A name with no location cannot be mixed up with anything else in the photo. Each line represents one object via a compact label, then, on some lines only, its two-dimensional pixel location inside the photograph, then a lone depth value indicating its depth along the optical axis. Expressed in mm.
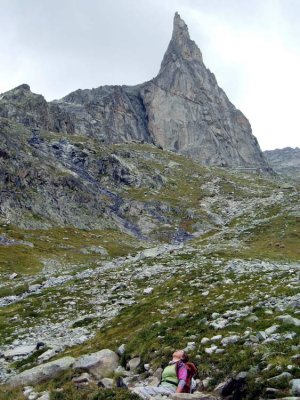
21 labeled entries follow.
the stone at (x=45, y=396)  15852
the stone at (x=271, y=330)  18672
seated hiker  15016
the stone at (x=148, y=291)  37562
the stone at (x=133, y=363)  20464
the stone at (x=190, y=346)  19531
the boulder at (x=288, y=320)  18969
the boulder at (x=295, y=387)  13134
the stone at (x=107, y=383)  16681
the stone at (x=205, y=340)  19719
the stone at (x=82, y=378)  18156
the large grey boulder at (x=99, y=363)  19516
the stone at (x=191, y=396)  14055
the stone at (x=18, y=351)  26519
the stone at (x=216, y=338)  19547
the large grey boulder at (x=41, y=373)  19875
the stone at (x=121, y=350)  22248
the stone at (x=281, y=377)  14141
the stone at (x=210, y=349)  18531
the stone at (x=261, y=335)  18345
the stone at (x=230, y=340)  18712
